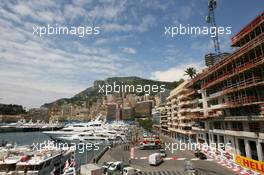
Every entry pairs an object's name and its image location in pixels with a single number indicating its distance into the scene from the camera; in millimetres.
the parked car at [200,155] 42881
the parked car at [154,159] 38003
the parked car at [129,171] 28891
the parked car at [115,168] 31547
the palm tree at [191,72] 79750
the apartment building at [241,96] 34906
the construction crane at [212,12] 75669
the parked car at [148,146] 62066
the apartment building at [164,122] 111275
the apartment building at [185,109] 62750
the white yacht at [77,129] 97238
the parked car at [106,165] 33300
